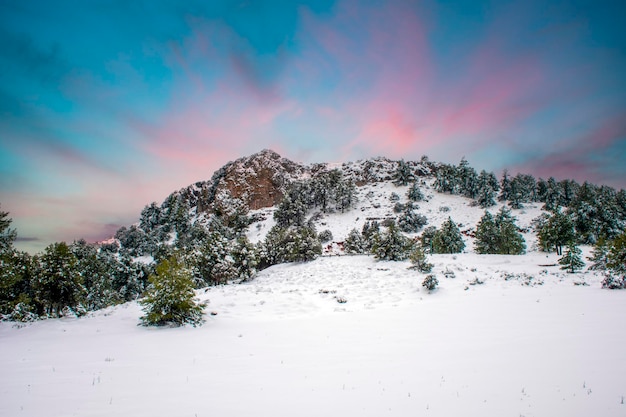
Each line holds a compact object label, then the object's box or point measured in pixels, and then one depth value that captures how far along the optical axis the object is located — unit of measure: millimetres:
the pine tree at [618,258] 19844
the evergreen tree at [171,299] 15148
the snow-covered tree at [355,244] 54634
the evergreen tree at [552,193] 85650
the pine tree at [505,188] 90000
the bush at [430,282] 23209
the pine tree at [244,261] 36344
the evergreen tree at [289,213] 88562
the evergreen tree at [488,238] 46938
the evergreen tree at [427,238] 57750
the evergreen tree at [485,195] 86438
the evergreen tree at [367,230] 54312
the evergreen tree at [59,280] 19250
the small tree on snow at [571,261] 26750
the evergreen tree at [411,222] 74500
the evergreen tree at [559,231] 42438
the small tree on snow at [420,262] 29000
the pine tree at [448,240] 50425
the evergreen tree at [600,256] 25547
